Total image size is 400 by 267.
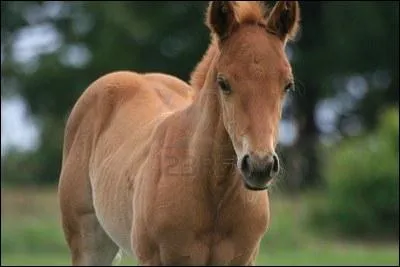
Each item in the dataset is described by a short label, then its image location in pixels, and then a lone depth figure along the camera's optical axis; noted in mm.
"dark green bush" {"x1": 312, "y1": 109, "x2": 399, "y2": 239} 32125
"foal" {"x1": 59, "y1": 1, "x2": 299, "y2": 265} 9711
